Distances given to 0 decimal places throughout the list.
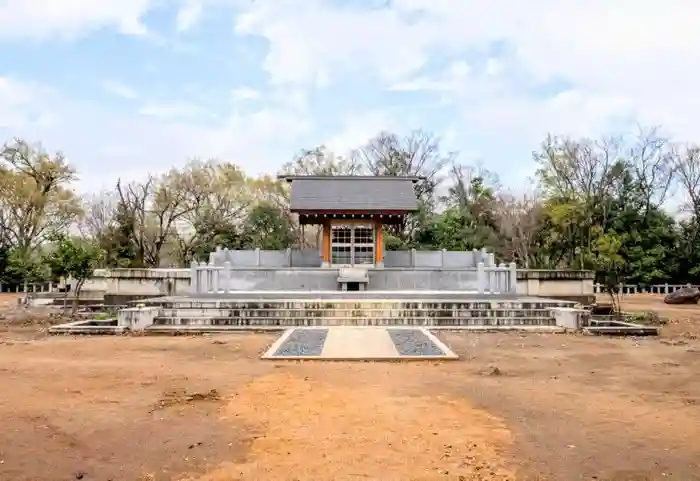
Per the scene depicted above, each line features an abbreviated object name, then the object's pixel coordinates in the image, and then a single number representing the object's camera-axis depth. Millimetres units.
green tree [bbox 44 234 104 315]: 16500
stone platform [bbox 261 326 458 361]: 9766
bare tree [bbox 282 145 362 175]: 40062
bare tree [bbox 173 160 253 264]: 36125
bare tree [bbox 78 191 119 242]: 39406
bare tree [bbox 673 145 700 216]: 36406
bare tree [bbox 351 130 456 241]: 40625
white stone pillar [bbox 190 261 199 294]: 19469
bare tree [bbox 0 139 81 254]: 35594
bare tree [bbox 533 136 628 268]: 36031
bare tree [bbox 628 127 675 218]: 37219
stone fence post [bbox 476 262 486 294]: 19922
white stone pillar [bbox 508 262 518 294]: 20047
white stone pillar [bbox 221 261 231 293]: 19766
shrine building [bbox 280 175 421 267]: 24141
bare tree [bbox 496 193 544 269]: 36188
